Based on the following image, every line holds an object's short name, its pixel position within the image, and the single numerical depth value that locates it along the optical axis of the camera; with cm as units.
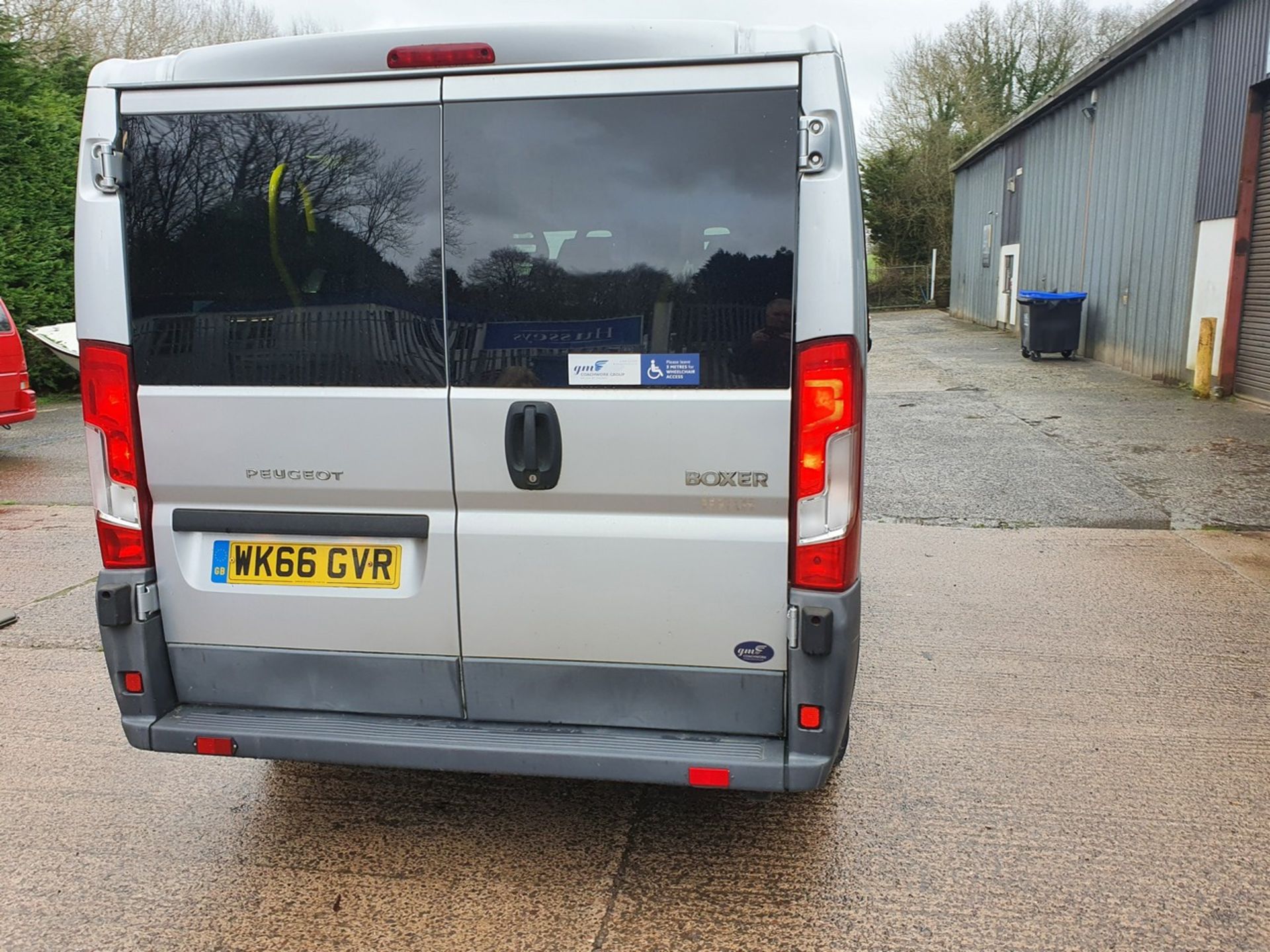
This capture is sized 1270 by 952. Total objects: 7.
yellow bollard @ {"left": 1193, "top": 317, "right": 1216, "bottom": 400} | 1302
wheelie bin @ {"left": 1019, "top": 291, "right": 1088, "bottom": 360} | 1834
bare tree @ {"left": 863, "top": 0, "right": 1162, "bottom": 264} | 3753
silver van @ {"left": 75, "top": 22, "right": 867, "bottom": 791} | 285
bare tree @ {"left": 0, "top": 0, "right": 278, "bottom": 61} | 2122
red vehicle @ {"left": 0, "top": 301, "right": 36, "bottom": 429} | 1019
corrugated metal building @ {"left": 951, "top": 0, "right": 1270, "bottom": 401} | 1257
